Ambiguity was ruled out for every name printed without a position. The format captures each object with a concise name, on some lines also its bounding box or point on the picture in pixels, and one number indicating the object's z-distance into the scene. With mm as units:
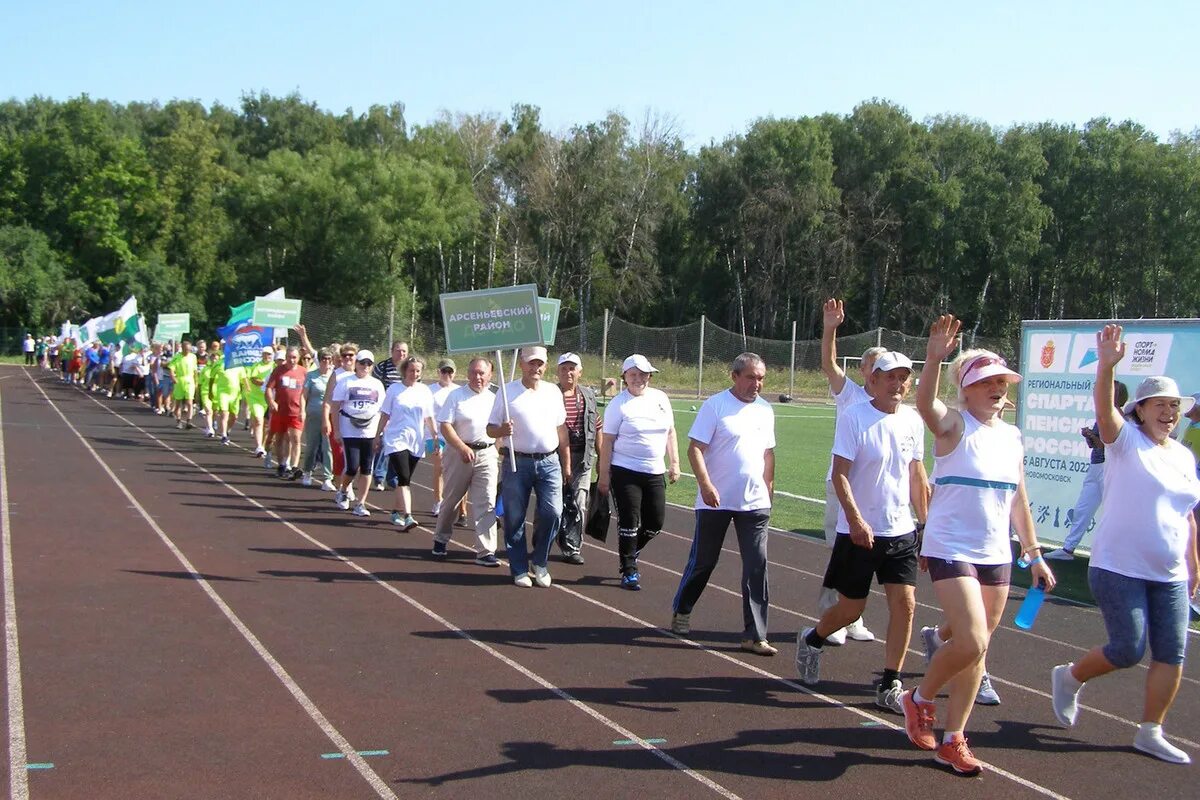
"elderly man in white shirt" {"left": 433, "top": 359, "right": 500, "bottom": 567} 11430
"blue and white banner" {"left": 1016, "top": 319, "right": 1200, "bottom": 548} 12992
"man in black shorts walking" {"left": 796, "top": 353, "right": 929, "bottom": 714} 6719
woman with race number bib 14250
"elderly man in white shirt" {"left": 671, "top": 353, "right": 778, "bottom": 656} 8164
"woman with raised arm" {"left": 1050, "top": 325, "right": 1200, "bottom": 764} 6164
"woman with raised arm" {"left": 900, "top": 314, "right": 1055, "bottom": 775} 5773
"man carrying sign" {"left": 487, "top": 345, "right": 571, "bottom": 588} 10242
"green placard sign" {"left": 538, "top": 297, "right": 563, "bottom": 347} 17095
